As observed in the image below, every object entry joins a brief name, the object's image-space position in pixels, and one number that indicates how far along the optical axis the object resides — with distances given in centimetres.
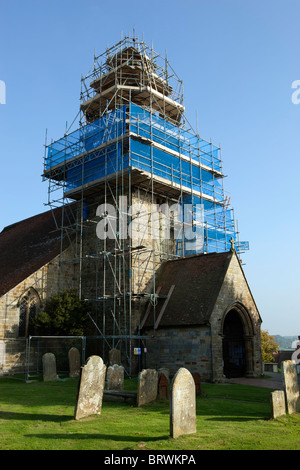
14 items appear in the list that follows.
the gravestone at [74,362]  1846
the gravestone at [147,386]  1086
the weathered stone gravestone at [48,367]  1733
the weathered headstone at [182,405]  746
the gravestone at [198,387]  1284
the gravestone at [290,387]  1027
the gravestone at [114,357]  1823
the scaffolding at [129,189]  2189
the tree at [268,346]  5228
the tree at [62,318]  2038
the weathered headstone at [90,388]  937
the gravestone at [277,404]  948
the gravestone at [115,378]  1384
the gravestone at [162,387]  1155
